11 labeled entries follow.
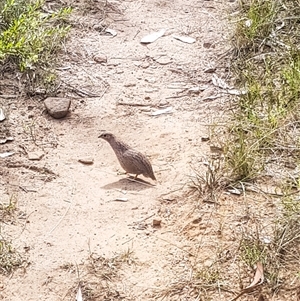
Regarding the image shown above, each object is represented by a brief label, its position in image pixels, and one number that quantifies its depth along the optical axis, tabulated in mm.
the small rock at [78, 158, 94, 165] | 5195
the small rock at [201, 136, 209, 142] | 5285
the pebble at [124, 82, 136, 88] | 6199
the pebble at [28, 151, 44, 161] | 5176
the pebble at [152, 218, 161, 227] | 4422
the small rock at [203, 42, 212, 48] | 6728
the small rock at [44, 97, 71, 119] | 5695
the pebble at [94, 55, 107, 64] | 6504
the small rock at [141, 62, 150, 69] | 6472
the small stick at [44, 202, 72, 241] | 4438
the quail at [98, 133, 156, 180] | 4871
